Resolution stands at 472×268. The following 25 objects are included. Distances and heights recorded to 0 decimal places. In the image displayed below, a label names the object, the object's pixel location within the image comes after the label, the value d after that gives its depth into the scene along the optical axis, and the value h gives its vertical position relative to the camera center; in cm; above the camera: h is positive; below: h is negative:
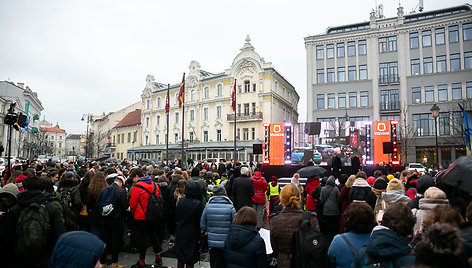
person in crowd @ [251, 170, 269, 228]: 860 -130
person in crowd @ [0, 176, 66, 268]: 352 -103
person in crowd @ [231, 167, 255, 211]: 781 -117
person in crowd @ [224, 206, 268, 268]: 345 -119
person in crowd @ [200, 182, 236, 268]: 451 -123
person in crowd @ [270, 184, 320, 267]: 377 -101
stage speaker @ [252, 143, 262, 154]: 1870 -2
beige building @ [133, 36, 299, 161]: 3934 +605
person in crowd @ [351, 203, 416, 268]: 250 -87
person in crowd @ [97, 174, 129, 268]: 573 -141
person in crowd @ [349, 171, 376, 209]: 579 -90
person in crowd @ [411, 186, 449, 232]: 409 -76
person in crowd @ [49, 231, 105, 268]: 234 -85
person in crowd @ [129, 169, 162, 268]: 576 -125
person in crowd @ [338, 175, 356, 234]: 610 -102
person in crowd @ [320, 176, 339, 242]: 615 -124
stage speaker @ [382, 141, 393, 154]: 1623 +7
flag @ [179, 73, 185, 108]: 2379 +444
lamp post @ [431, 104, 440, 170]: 1694 +225
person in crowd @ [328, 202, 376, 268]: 292 -94
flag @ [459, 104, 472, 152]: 719 +52
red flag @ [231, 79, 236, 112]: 2630 +458
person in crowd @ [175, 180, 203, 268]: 487 -140
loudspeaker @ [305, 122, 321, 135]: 2191 +159
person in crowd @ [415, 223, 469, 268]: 182 -65
